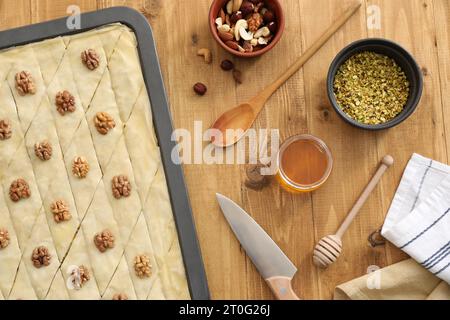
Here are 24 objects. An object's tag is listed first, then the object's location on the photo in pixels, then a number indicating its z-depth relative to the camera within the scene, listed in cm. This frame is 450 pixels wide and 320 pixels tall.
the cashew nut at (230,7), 143
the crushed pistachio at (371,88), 142
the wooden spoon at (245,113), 145
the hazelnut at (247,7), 142
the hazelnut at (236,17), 142
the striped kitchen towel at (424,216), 140
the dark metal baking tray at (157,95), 140
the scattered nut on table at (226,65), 145
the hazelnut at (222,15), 143
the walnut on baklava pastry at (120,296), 139
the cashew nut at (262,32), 142
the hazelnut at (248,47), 142
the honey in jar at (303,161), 144
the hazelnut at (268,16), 142
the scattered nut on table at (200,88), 144
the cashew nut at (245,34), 142
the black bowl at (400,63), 139
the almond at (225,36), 142
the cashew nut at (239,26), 142
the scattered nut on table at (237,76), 146
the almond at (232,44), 142
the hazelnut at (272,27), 142
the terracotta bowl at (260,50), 140
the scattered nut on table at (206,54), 146
